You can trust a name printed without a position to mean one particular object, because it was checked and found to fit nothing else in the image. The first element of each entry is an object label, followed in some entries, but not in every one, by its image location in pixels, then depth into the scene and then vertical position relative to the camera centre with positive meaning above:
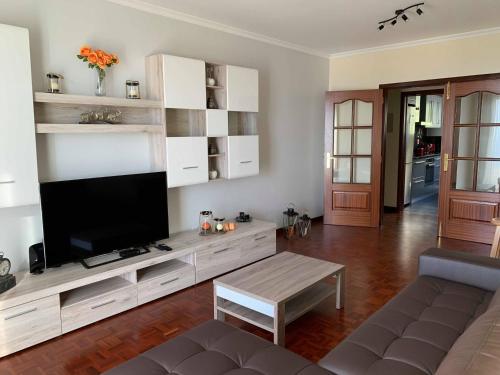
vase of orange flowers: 2.89 +0.58
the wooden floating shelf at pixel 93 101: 2.65 +0.27
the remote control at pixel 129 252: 3.06 -0.91
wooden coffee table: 2.35 -0.96
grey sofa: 1.45 -0.93
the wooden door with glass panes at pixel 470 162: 4.52 -0.31
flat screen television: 2.72 -0.59
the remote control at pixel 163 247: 3.23 -0.91
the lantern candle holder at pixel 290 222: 4.90 -1.10
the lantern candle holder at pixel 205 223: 3.72 -0.82
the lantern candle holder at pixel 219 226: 3.79 -0.87
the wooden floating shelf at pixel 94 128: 2.65 +0.07
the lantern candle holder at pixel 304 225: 4.98 -1.14
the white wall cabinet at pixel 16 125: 2.41 +0.08
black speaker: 2.71 -0.84
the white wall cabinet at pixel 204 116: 3.34 +0.20
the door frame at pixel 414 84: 4.55 +0.65
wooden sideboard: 2.39 -1.09
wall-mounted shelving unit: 2.71 +0.17
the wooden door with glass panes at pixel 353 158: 5.36 -0.31
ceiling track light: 3.54 +1.17
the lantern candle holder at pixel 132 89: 3.18 +0.39
